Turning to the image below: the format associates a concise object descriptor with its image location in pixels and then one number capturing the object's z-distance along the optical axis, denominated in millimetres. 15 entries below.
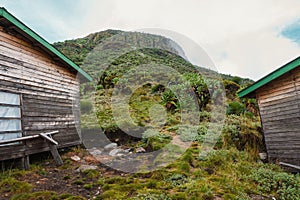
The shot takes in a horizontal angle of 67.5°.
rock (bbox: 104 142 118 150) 9469
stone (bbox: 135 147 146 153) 8326
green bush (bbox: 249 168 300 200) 4809
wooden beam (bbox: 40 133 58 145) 6199
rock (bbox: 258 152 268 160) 8156
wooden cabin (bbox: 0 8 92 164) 5750
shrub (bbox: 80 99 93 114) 13516
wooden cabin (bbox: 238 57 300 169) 6508
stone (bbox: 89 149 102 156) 8537
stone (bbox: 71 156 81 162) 7540
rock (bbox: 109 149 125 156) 8398
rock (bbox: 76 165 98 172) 6298
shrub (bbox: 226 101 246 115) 12051
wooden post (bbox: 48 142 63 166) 6627
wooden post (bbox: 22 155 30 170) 6039
